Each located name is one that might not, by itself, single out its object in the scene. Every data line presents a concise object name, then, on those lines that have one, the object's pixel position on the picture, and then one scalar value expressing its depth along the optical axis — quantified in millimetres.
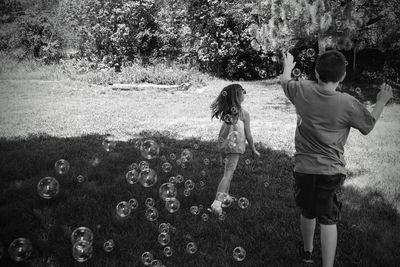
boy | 2561
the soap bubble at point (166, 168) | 4860
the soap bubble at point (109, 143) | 4922
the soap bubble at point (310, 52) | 4793
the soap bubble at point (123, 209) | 3533
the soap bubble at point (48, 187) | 3498
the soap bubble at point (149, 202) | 3955
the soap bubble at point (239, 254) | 3061
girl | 3875
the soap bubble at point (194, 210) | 3839
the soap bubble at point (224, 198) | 3867
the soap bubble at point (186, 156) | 5012
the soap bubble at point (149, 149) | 4375
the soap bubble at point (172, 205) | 3691
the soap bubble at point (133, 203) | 3936
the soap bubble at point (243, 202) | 3988
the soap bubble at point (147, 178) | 3895
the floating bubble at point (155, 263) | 2968
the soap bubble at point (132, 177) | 4121
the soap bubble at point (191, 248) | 3142
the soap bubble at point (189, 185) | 4389
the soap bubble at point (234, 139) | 3863
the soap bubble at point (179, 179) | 4642
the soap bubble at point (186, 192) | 4246
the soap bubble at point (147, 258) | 2979
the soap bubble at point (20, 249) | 2748
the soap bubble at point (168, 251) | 3091
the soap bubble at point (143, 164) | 4780
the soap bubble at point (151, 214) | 3586
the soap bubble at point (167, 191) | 3832
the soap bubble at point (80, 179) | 4625
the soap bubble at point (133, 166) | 4895
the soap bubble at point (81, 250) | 2740
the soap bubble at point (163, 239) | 3200
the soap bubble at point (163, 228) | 3486
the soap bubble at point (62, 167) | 4188
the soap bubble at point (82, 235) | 2846
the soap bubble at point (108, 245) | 3108
